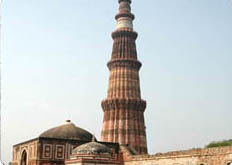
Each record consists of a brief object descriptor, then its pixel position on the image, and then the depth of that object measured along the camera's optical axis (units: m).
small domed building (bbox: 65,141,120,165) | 26.81
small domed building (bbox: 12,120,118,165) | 31.12
